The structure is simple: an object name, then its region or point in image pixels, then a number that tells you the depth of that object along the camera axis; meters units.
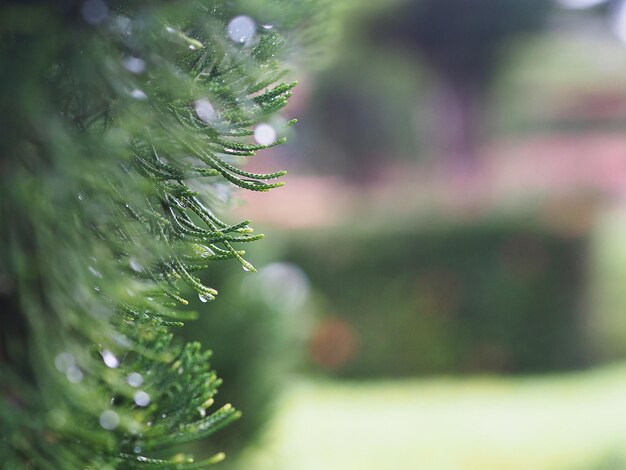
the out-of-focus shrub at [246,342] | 3.34
